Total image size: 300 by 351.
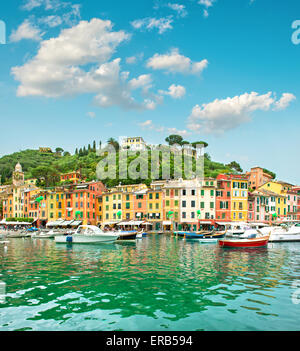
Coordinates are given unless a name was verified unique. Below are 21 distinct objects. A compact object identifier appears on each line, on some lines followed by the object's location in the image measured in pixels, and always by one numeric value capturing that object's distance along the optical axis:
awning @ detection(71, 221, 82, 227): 64.51
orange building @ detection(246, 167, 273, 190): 79.56
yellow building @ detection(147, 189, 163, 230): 64.69
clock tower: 100.34
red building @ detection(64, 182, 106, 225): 68.56
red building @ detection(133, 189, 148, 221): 65.62
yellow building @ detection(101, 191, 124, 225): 67.76
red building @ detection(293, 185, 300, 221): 76.56
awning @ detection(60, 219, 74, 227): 64.88
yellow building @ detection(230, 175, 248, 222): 64.56
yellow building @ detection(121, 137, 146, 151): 145.88
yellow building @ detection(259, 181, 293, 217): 72.31
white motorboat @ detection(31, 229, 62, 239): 51.71
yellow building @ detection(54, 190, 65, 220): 70.69
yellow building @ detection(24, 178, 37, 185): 103.19
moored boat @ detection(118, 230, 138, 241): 40.50
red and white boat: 33.24
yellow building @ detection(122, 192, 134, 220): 66.89
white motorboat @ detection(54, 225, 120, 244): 38.22
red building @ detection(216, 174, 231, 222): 64.12
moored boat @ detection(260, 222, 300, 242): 44.03
